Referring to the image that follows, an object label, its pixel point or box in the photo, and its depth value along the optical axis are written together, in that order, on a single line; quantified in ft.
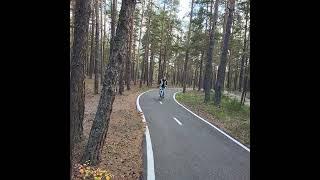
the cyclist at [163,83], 49.63
